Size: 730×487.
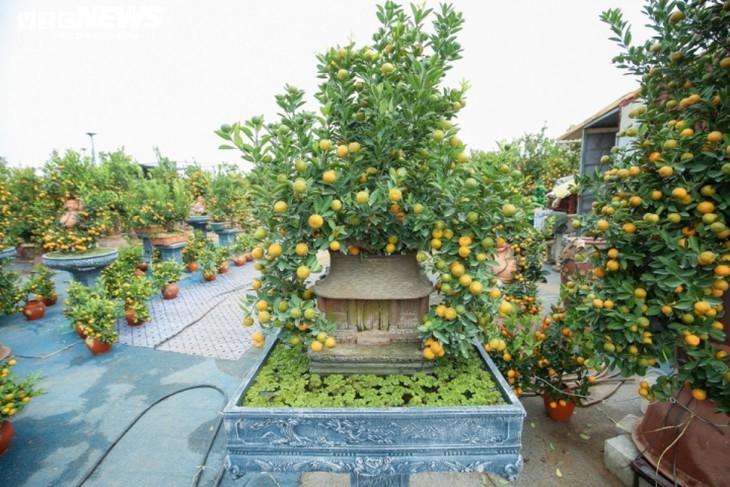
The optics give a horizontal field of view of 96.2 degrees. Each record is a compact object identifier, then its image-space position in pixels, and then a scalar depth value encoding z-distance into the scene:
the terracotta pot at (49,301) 6.80
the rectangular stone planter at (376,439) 1.60
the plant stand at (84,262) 5.94
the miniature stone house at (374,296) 1.86
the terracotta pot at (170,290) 7.36
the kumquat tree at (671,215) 1.66
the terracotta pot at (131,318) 5.88
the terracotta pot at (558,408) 3.40
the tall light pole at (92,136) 16.34
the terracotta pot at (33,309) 6.26
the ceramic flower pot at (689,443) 2.22
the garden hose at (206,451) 2.91
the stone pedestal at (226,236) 13.11
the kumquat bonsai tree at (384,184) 1.61
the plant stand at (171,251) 9.20
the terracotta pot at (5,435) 3.10
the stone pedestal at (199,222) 11.99
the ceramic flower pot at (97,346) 4.91
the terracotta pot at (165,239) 9.14
